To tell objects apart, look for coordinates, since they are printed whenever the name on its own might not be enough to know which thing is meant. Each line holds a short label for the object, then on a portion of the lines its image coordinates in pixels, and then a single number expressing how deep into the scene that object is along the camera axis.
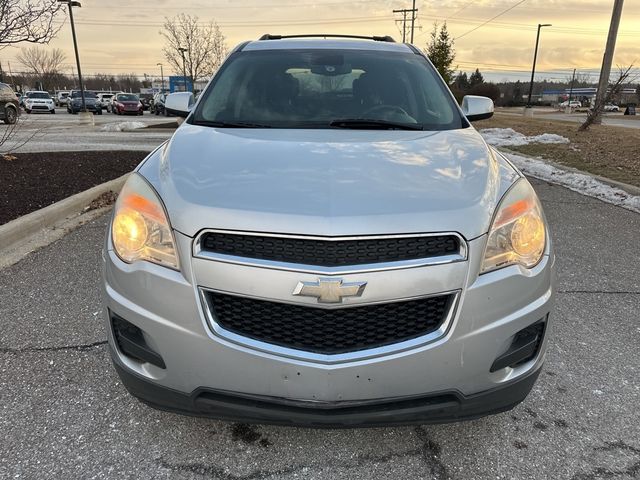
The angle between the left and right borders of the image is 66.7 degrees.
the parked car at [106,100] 46.60
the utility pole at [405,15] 49.66
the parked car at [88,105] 39.25
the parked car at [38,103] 38.56
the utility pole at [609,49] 19.38
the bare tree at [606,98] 16.39
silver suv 1.70
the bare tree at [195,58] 27.19
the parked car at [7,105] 16.42
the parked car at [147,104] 47.46
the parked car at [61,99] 57.57
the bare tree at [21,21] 6.01
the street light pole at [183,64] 27.08
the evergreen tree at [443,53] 35.41
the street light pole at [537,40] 42.44
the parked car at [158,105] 36.63
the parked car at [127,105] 37.59
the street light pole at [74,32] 21.41
